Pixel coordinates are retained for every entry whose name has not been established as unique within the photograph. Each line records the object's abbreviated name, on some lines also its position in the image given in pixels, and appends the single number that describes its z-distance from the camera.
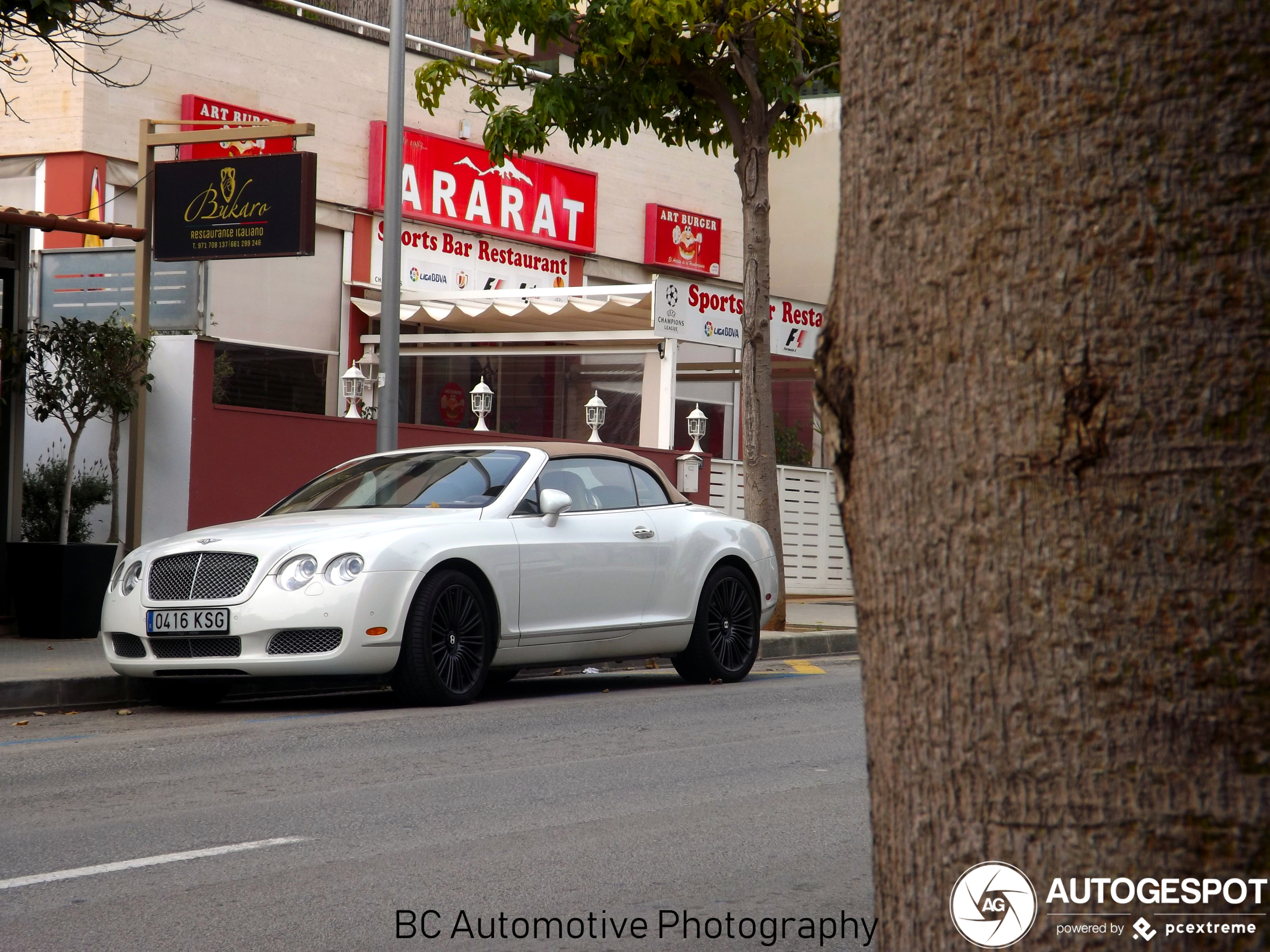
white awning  20.28
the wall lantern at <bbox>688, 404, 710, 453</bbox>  20.25
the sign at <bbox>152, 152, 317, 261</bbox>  13.34
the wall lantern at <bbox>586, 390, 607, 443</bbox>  18.84
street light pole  14.09
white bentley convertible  8.82
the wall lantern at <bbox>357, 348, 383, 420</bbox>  21.41
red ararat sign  23.39
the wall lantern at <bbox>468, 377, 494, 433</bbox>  18.66
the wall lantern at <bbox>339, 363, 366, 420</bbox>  18.19
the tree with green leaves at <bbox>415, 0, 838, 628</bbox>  14.39
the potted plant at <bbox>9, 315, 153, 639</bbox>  12.36
